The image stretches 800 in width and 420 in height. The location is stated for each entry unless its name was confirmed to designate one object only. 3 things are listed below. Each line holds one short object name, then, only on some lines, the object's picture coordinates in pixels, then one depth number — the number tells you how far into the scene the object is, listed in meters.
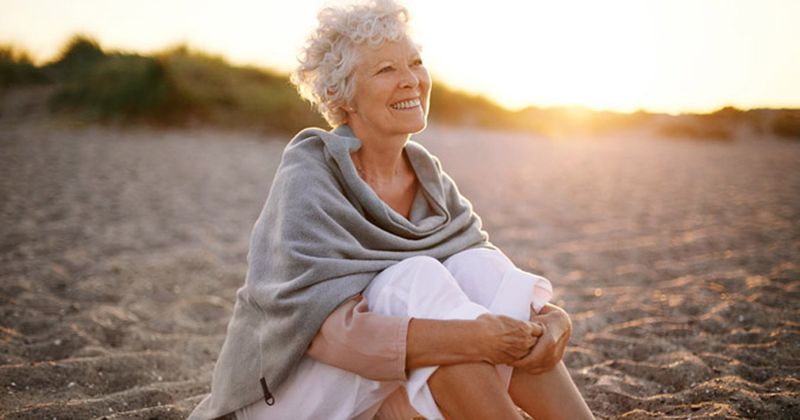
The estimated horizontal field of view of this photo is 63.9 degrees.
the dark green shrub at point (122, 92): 12.86
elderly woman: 1.87
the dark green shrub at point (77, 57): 14.95
